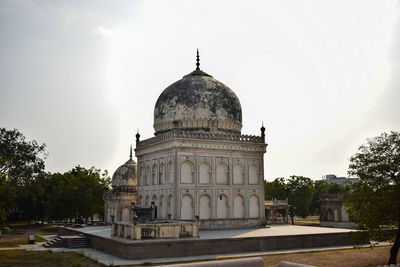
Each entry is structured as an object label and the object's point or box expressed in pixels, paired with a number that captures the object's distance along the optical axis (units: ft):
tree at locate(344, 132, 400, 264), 61.41
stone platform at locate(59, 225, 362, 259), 70.28
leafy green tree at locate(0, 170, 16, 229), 69.51
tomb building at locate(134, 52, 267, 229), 99.25
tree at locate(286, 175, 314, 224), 175.52
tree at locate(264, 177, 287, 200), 179.93
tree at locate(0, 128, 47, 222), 153.58
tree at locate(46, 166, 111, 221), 149.38
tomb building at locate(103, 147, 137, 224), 125.59
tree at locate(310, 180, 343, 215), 181.22
